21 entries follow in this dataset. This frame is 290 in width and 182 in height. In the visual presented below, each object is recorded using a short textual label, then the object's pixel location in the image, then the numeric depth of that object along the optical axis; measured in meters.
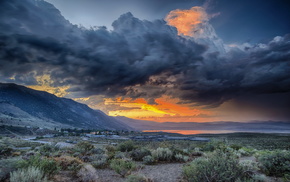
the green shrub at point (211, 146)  21.38
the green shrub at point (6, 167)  8.16
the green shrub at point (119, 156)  15.53
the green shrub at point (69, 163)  11.43
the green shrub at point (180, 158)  15.30
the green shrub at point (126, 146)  20.81
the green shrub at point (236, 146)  23.28
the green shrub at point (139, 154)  16.25
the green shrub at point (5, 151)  17.52
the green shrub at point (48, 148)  20.78
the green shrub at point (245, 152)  19.48
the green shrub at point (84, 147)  20.27
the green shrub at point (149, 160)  14.39
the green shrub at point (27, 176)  6.92
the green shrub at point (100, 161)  12.98
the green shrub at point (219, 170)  6.84
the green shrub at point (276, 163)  10.21
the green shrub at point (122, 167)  10.75
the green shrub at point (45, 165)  8.98
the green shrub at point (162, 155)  15.60
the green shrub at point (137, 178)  8.15
